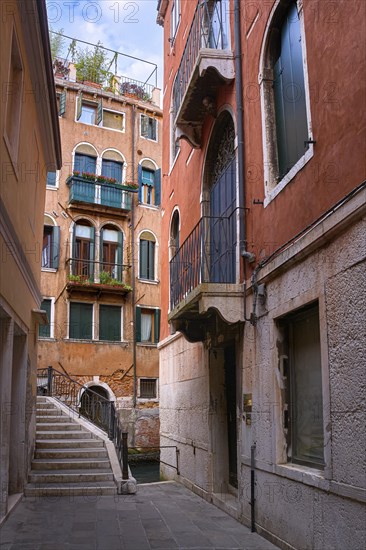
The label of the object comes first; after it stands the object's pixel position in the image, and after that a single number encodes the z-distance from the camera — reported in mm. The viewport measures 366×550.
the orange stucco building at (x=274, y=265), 5078
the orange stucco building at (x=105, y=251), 23234
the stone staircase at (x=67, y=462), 9672
